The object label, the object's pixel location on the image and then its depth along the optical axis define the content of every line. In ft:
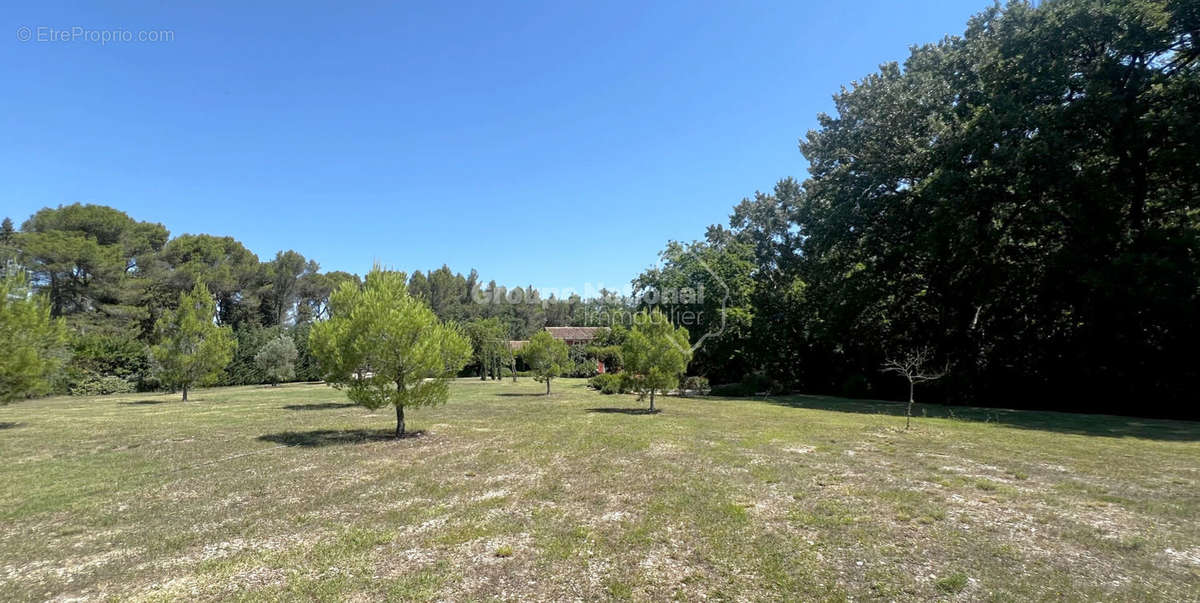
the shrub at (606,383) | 90.44
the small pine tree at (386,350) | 39.04
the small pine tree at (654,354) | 58.23
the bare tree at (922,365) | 74.02
